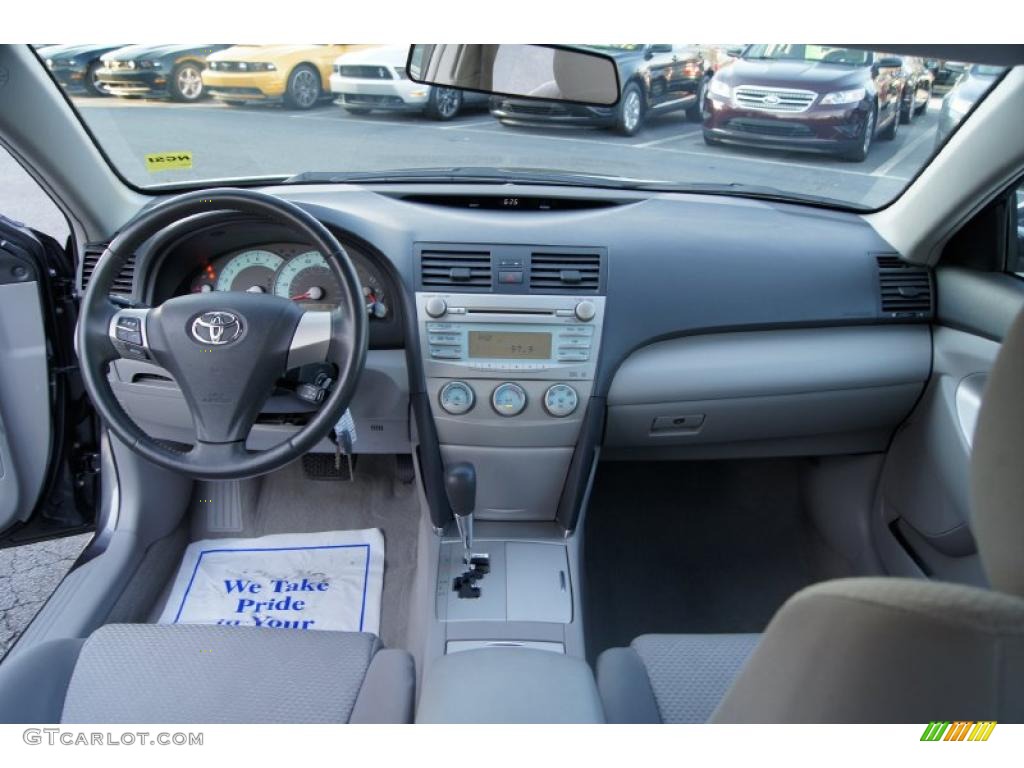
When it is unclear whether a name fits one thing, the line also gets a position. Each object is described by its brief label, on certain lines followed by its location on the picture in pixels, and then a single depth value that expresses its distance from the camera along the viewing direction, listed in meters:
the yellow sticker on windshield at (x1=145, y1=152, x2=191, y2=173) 2.35
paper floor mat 2.52
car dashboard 2.19
